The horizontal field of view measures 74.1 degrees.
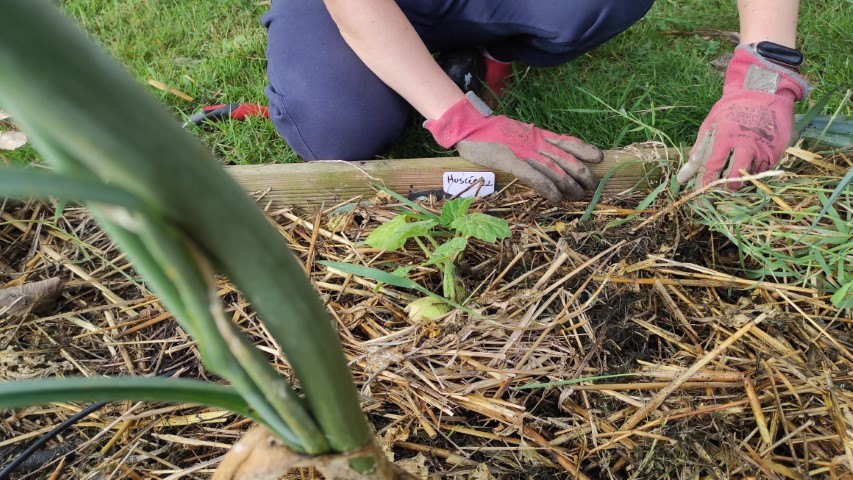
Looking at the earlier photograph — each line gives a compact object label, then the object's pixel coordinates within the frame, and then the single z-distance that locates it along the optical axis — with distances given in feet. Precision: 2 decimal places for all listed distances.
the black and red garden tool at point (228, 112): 5.61
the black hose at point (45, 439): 3.09
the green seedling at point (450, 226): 3.50
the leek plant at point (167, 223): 0.70
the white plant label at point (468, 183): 4.60
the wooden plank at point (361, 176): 4.55
